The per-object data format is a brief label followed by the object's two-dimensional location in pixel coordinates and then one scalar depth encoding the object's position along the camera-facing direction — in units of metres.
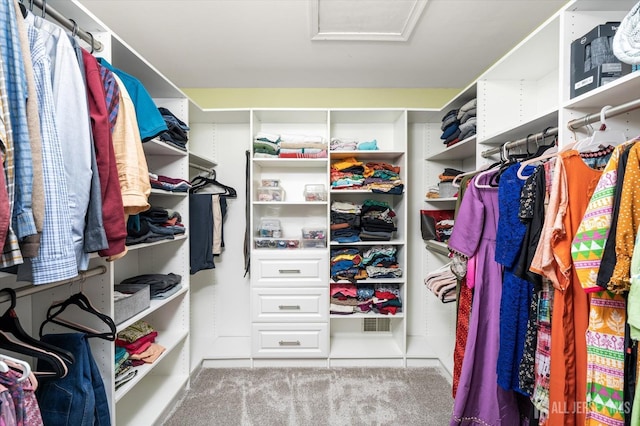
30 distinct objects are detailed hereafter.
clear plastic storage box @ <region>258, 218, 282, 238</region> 2.33
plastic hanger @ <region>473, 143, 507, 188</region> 1.33
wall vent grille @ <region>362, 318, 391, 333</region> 2.52
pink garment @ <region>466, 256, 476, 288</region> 1.35
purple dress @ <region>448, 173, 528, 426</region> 1.26
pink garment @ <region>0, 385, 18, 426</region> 0.65
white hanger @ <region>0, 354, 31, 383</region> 0.70
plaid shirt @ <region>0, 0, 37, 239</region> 0.62
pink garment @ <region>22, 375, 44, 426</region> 0.71
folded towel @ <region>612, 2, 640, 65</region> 0.78
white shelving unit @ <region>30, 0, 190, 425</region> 1.21
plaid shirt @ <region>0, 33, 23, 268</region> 0.59
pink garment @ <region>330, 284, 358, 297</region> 2.24
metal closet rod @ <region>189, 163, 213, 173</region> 2.19
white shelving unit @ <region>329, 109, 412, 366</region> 2.20
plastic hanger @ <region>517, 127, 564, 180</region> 1.04
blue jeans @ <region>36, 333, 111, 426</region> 0.99
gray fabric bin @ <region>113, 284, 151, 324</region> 1.33
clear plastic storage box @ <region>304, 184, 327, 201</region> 2.31
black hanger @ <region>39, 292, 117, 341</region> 1.14
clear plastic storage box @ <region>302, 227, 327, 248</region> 2.31
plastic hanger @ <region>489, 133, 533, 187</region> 1.27
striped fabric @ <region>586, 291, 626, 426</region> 0.75
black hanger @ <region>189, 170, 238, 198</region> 2.32
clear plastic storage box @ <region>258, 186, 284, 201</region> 2.30
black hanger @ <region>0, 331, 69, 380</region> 0.87
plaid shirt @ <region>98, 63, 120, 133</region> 0.98
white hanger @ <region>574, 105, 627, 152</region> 0.98
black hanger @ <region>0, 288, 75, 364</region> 0.93
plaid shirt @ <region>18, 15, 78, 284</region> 0.67
